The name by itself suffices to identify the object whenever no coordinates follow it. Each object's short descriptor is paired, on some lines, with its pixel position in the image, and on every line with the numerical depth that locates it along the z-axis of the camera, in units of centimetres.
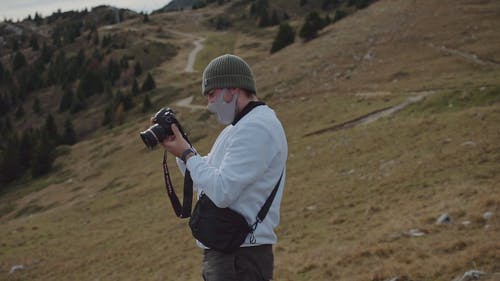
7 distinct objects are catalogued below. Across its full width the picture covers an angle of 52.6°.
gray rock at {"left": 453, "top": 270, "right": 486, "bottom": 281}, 780
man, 413
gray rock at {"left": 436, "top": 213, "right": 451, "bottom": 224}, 1234
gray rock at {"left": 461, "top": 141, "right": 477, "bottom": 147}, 1998
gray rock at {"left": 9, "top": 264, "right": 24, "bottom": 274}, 2577
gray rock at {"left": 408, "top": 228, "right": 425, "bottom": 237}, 1198
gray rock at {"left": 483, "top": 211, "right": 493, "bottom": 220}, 1146
